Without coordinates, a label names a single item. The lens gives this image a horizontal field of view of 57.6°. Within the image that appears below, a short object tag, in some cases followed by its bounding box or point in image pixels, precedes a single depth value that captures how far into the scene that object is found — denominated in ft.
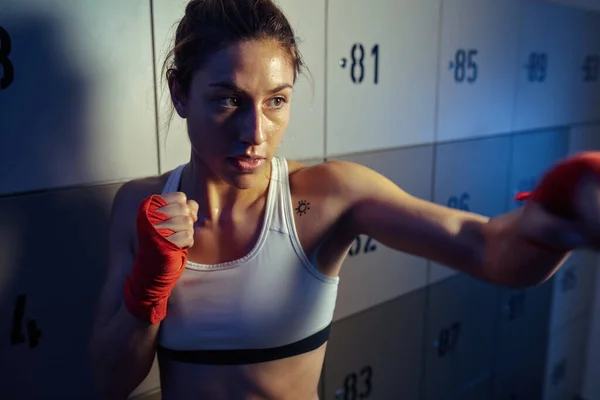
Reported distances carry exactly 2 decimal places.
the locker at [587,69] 6.73
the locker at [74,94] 2.81
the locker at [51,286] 2.97
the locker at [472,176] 5.37
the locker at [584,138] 7.00
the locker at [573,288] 7.37
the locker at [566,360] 7.54
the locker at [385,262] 4.66
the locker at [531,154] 6.28
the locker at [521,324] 6.55
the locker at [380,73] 4.24
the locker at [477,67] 5.12
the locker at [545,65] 5.97
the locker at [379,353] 4.72
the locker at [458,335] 5.64
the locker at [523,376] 6.64
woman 2.48
